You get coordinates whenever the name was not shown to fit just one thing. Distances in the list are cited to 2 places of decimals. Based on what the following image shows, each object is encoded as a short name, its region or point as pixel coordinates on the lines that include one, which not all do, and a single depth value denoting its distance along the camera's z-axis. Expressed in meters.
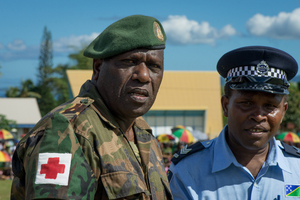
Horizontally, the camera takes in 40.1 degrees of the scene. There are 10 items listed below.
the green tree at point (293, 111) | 39.31
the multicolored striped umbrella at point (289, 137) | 18.14
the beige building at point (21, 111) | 39.00
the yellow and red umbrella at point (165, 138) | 22.48
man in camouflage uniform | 1.92
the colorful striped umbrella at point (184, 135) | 18.75
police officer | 2.76
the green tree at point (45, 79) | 56.38
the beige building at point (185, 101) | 34.66
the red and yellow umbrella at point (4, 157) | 13.91
